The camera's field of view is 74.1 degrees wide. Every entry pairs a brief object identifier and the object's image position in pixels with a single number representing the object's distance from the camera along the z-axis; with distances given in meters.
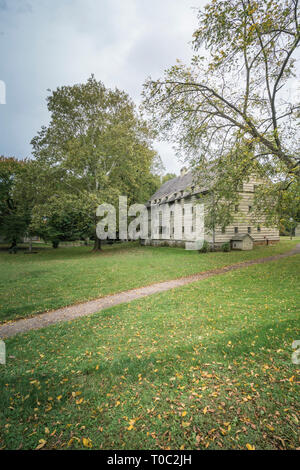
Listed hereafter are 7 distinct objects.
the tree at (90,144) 22.22
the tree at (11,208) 28.22
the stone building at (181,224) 24.25
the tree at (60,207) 21.22
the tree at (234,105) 7.79
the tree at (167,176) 49.41
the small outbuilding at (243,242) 22.83
